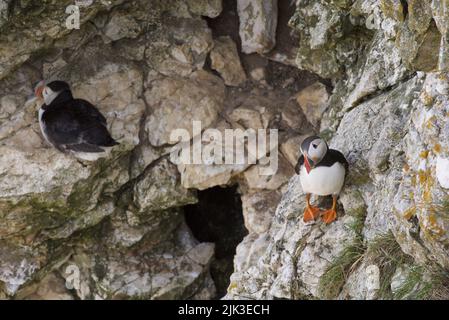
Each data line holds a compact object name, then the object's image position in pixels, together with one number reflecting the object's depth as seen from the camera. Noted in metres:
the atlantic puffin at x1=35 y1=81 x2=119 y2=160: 13.62
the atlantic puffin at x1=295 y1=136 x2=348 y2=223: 10.02
